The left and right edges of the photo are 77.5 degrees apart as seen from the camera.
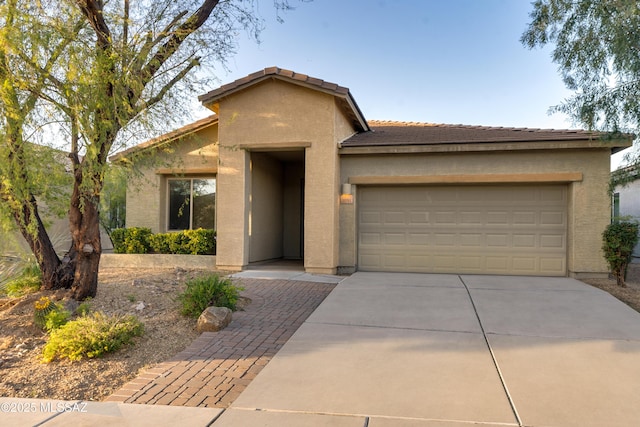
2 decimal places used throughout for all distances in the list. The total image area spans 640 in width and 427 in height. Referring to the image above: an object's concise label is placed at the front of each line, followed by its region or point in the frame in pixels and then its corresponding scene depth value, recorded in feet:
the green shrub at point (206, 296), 18.42
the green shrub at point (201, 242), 36.04
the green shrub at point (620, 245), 27.63
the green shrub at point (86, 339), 13.89
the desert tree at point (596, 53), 23.12
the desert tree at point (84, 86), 17.02
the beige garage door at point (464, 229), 31.35
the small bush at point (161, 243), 36.83
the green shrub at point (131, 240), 37.29
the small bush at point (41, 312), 16.66
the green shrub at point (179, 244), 36.52
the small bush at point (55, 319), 15.83
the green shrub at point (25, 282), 20.84
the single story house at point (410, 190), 30.35
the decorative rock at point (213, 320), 16.67
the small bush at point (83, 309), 17.44
